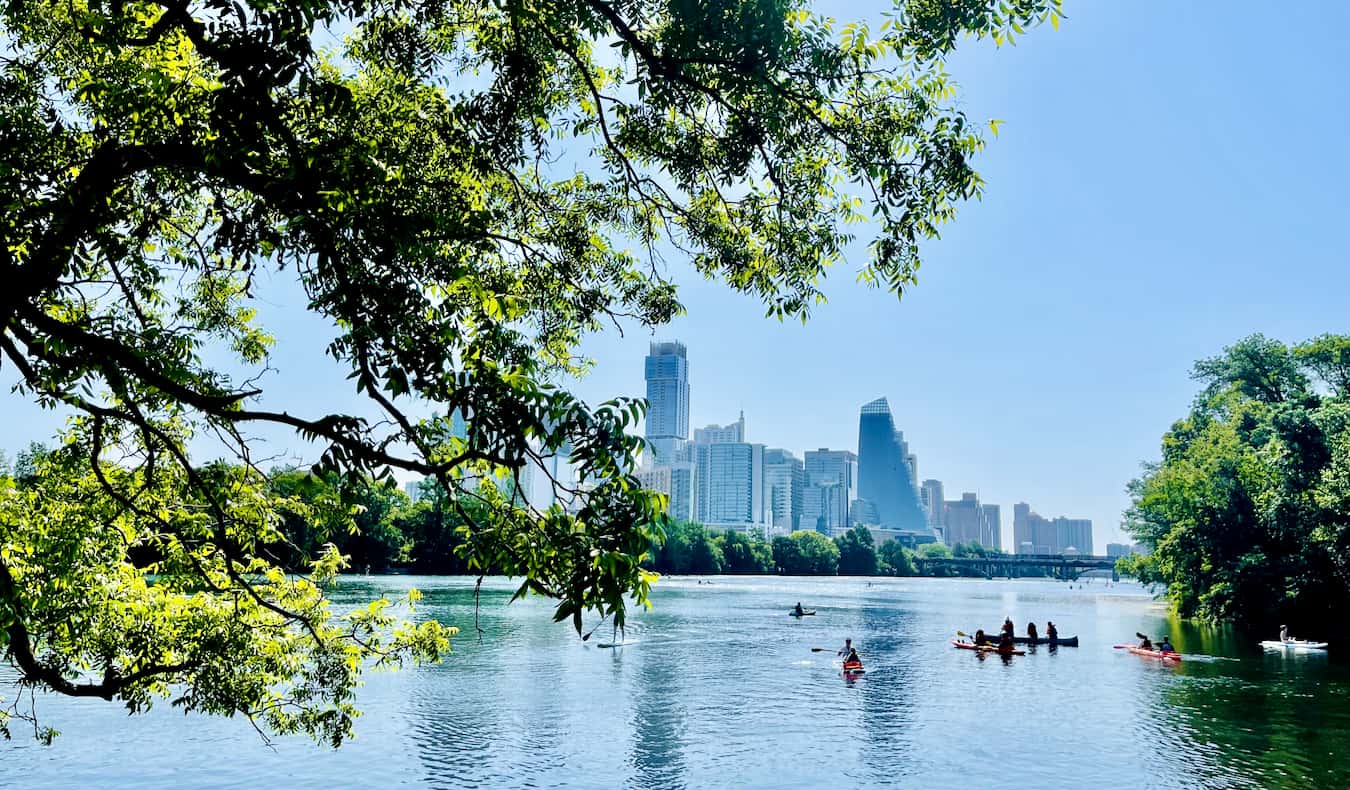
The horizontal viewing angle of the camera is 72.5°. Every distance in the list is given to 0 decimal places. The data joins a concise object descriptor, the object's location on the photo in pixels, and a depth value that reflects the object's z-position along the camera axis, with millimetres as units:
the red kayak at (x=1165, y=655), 35188
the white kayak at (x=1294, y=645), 36688
